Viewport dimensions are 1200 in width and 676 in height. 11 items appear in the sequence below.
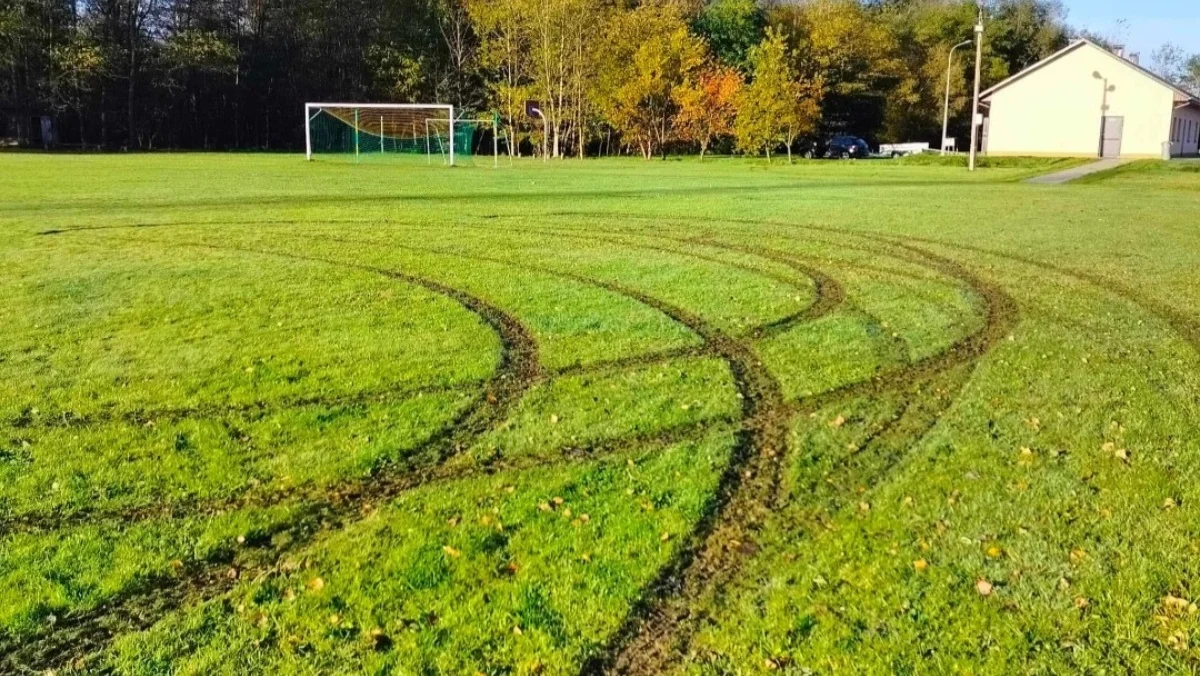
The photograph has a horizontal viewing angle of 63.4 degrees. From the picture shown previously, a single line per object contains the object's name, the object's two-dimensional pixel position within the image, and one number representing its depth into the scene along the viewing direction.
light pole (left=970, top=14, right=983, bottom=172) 39.38
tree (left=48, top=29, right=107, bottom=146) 60.44
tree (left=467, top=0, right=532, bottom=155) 59.16
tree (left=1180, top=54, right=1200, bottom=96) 100.00
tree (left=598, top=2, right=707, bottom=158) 60.69
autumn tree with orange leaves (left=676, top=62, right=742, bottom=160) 61.97
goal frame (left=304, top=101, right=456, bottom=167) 45.62
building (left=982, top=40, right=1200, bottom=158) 57.50
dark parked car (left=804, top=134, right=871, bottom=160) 66.31
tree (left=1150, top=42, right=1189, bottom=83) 101.69
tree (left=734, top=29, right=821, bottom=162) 56.78
